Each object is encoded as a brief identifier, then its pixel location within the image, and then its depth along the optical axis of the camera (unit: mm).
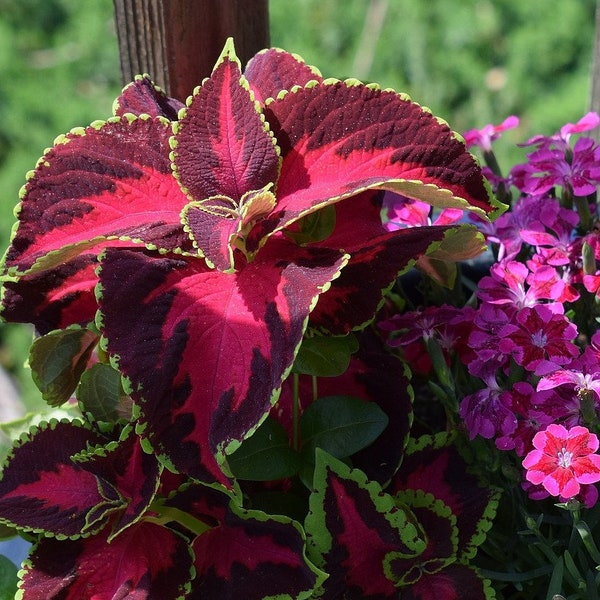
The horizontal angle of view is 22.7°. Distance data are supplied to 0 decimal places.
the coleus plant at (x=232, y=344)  583
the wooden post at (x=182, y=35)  717
